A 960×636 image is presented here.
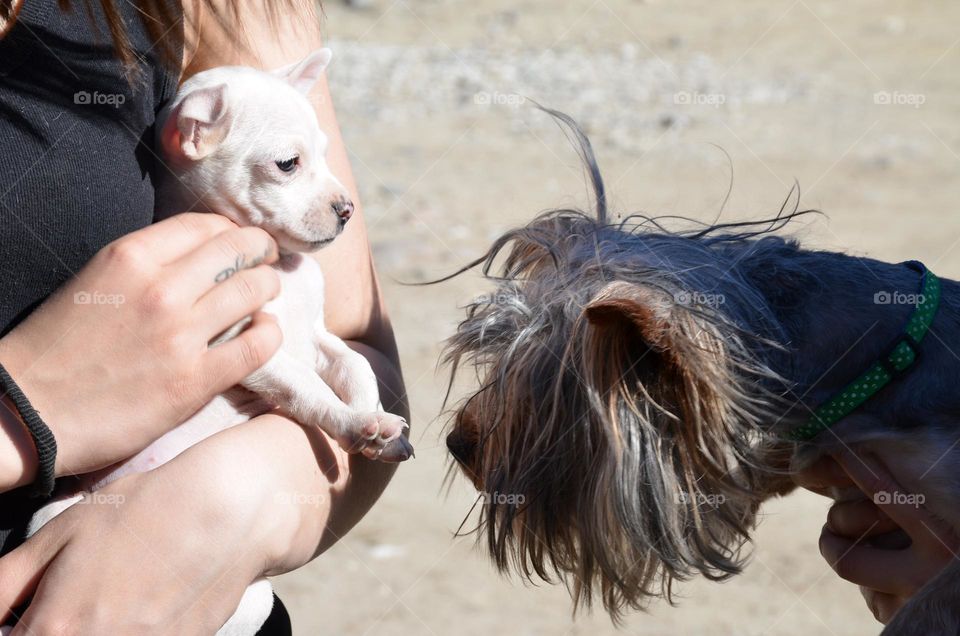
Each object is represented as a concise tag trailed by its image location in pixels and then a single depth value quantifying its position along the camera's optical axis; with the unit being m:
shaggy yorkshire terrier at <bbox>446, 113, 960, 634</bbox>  2.17
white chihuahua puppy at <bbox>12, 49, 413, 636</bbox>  2.15
